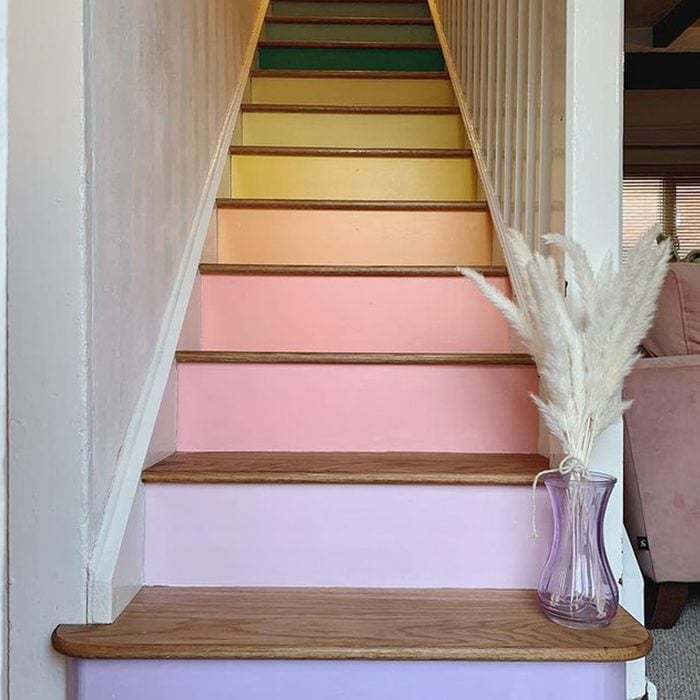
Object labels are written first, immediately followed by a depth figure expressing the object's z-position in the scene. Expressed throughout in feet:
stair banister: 4.14
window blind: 18.47
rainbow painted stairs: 3.45
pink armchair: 5.49
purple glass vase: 3.59
